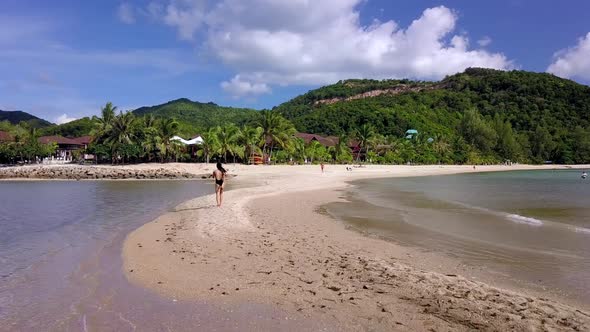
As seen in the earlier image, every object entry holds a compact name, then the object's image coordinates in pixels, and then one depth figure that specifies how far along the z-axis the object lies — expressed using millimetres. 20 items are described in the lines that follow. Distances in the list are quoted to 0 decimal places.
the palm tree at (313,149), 63494
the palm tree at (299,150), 62100
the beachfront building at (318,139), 71475
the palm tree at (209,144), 53594
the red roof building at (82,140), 75456
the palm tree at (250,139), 56750
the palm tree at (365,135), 71562
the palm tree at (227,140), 54619
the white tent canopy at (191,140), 55844
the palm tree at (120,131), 55500
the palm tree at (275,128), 57750
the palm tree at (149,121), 58300
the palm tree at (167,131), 54625
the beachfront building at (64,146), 70562
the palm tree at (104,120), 57406
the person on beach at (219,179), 15820
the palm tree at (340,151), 67512
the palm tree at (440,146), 85125
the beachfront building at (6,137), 61500
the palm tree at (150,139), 54394
